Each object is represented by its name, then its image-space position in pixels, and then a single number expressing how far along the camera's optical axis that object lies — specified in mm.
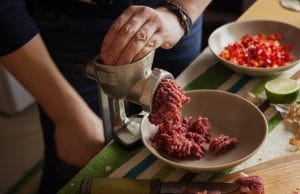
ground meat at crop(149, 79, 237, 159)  856
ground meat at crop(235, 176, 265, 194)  833
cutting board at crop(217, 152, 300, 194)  860
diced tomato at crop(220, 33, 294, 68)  1176
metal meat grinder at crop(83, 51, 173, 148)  825
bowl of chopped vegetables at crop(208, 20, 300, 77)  1161
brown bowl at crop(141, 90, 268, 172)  899
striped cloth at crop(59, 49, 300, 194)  914
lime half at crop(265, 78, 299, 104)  1058
